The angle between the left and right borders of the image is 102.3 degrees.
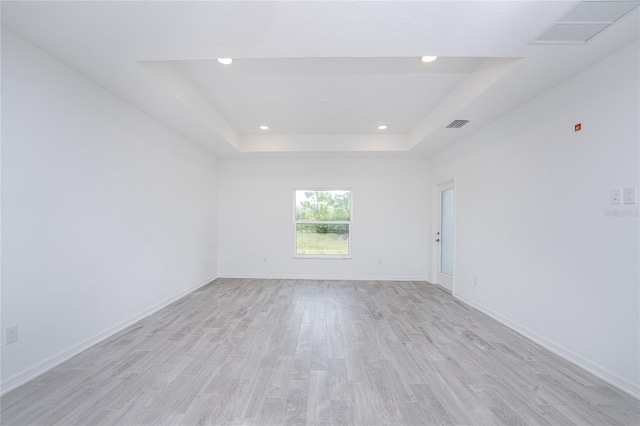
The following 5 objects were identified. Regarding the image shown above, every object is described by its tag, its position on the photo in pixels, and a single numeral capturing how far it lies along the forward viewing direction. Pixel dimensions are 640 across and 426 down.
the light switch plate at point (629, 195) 1.91
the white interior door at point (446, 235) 4.61
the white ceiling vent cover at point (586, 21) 1.58
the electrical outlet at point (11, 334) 1.84
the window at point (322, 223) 5.51
